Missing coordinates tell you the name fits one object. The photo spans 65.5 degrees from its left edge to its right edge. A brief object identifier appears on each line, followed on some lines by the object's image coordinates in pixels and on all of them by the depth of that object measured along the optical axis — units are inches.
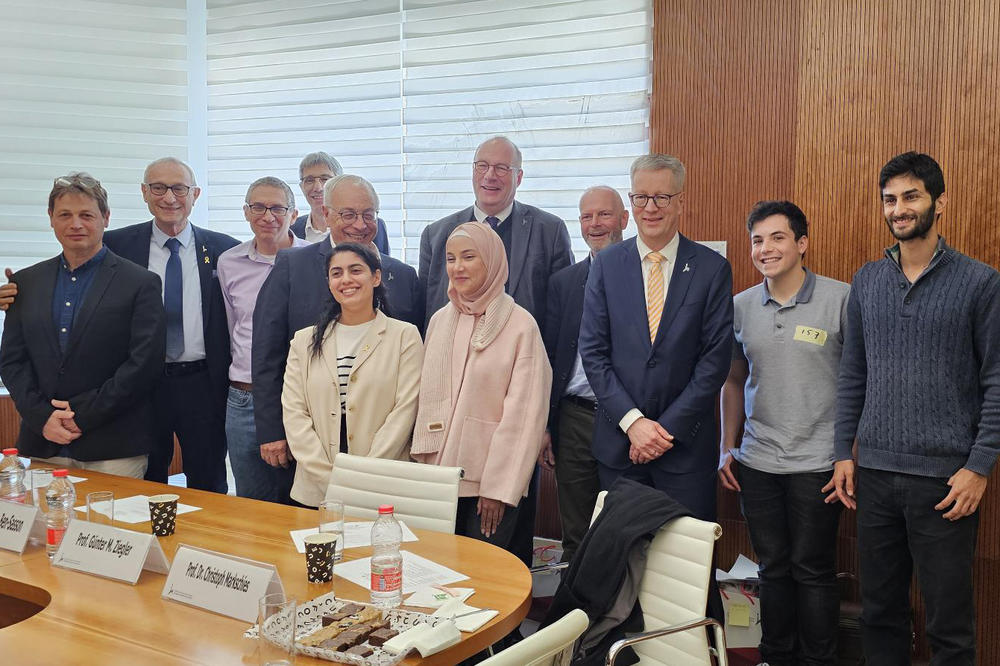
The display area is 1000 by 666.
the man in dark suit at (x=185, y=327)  149.0
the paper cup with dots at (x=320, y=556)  76.8
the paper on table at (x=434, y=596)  72.7
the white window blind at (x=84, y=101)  192.2
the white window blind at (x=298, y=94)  192.2
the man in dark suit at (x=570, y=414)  136.0
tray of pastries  61.1
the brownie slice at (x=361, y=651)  61.3
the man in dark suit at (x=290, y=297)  130.2
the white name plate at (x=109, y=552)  78.9
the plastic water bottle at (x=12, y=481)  98.3
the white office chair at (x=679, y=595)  82.2
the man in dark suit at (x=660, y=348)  118.0
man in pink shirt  146.1
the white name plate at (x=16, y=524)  88.4
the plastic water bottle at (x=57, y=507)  87.8
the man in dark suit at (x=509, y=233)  143.5
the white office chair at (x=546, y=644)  53.3
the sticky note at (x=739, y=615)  131.8
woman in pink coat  113.0
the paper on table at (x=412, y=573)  78.3
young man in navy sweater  104.7
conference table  64.0
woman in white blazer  117.1
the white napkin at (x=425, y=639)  61.6
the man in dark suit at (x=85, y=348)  130.4
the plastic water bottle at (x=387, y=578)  71.3
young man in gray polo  119.6
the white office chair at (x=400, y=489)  103.7
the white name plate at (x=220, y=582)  69.2
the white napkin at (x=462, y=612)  67.8
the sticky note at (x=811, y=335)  121.0
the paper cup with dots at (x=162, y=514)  91.7
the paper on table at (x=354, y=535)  90.4
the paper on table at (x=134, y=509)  99.7
